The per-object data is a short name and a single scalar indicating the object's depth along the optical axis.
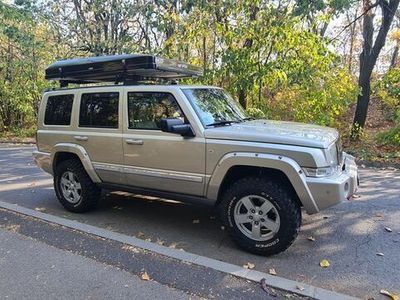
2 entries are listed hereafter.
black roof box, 4.89
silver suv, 3.85
